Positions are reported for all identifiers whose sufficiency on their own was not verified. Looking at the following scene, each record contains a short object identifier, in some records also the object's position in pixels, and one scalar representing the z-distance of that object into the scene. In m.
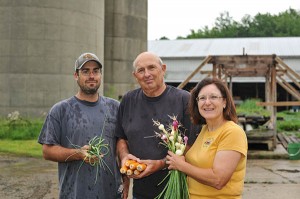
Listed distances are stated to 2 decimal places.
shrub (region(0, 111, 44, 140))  14.00
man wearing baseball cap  3.50
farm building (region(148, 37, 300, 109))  35.50
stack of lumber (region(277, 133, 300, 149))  14.85
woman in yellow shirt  2.83
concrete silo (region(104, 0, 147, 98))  22.75
